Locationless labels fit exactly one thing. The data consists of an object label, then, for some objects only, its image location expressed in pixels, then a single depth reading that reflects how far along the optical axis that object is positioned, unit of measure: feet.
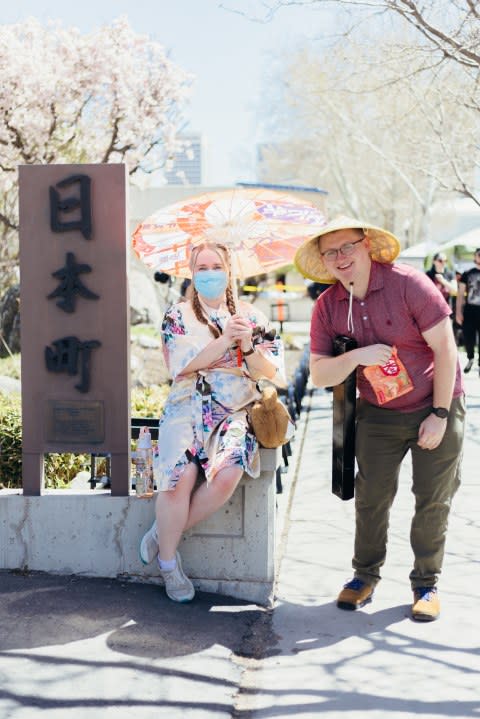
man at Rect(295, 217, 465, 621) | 13.62
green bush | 21.02
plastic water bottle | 15.39
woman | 14.30
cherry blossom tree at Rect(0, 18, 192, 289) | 42.83
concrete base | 15.06
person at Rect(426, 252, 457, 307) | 48.57
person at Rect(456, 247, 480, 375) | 42.53
